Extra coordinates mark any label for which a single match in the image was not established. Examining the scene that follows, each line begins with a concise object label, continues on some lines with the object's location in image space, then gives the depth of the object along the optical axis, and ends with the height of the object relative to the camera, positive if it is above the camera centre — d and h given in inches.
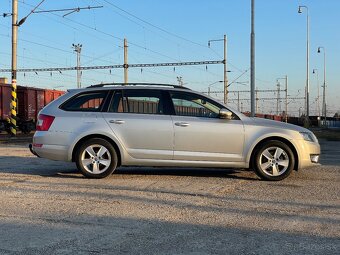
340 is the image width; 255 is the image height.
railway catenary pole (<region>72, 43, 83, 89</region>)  2490.2 +383.5
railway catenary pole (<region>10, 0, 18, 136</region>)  1004.1 +156.7
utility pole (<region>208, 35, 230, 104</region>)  1819.9 +196.9
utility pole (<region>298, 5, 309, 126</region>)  1823.3 +111.8
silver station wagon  325.1 -13.8
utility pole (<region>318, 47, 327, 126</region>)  2479.3 +121.2
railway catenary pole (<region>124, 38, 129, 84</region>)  1649.9 +210.7
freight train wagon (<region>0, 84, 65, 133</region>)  1123.9 +35.1
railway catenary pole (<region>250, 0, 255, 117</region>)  905.5 +114.3
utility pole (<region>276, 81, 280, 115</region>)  3432.3 +145.7
